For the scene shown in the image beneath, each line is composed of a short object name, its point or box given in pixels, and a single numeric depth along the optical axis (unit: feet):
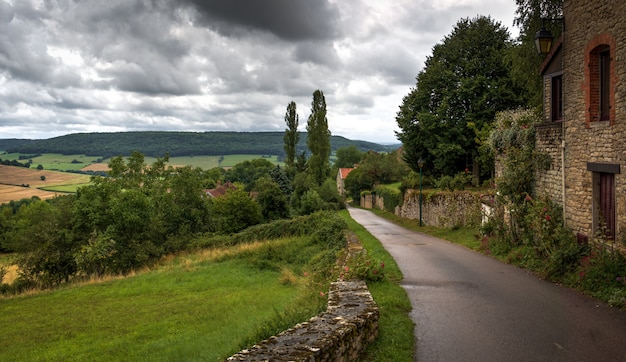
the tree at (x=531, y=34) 61.77
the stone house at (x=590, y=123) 33.60
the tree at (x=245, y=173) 316.05
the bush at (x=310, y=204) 151.74
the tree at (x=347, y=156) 399.01
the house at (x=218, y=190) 254.22
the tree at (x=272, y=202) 147.23
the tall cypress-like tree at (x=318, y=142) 196.65
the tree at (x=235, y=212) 129.80
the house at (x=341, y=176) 306.76
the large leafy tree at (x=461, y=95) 95.04
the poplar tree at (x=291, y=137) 218.59
